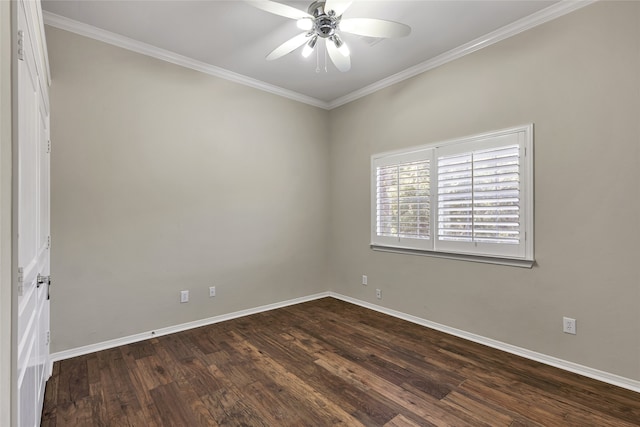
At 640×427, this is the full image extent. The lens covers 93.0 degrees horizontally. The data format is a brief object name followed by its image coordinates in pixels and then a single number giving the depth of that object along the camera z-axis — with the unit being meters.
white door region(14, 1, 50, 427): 1.14
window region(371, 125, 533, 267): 2.71
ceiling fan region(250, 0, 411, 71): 2.06
